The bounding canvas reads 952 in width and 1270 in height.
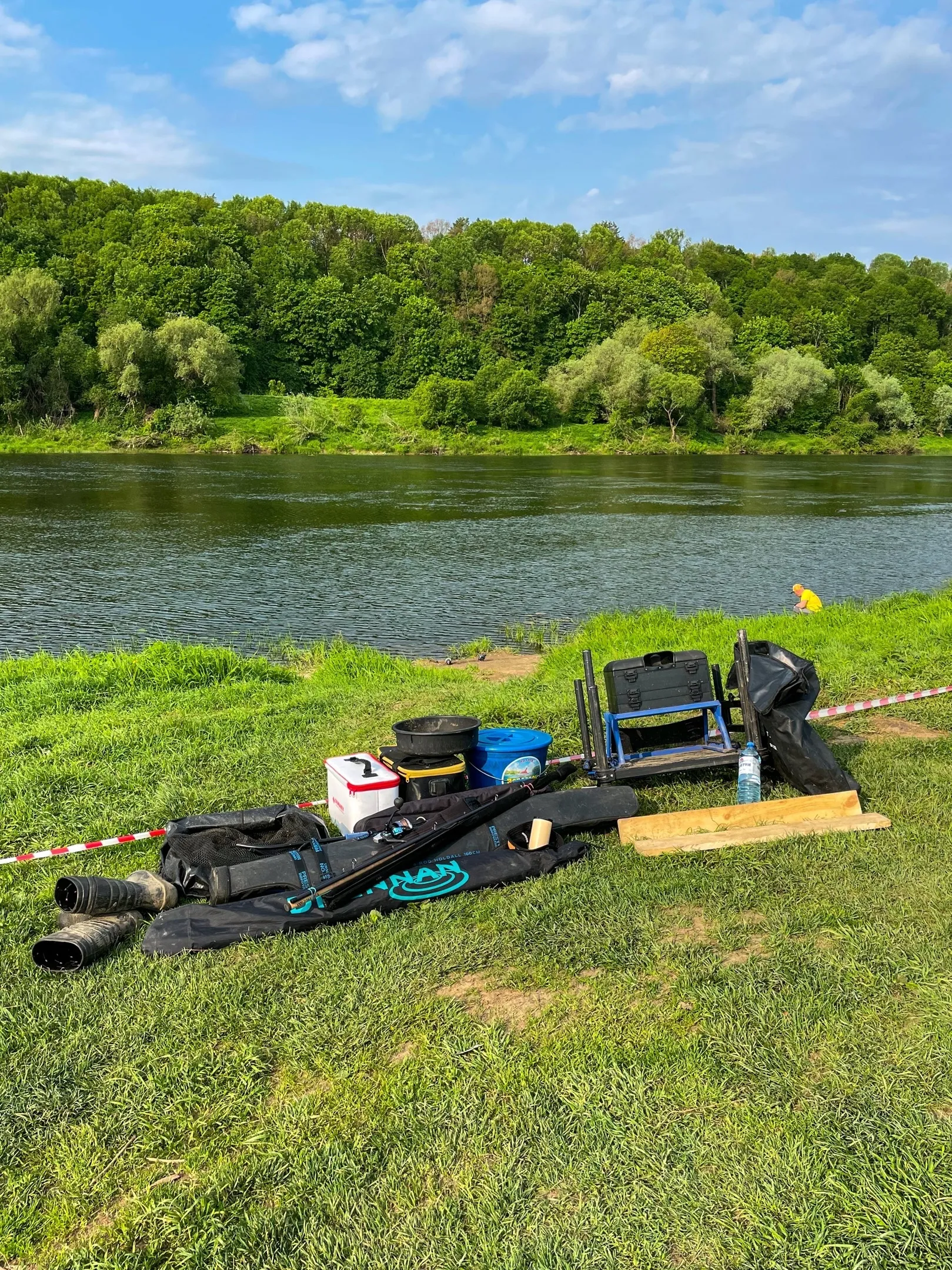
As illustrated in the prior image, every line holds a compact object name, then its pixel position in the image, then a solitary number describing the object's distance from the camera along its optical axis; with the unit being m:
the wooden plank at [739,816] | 5.71
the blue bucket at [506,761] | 6.49
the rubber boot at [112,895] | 4.80
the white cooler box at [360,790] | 5.89
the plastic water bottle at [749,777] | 6.15
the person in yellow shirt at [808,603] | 15.08
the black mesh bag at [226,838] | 5.30
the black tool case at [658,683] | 6.47
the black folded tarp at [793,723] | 6.20
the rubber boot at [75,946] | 4.45
